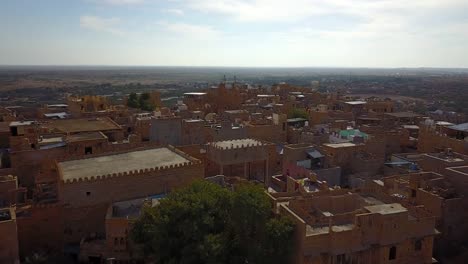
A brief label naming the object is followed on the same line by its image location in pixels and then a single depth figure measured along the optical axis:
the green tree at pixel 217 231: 17.85
